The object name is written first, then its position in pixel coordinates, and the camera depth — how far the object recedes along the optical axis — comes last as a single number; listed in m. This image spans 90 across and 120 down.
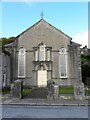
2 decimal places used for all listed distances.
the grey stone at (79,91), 8.74
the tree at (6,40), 26.69
